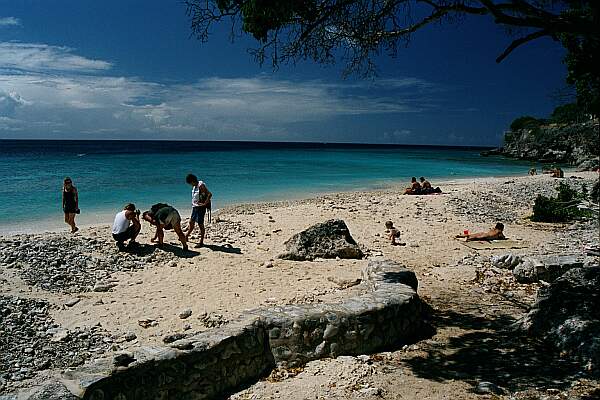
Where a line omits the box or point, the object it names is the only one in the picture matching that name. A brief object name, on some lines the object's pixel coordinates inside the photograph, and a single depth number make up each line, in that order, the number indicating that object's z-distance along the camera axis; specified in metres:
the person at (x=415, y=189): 23.47
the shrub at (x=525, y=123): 72.61
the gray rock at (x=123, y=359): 4.44
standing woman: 13.96
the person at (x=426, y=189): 23.50
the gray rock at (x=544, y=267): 8.61
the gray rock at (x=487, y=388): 4.81
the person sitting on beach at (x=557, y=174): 31.77
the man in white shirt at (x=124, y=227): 11.22
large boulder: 10.95
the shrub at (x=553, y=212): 15.20
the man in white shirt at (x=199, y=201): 11.99
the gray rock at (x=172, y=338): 6.61
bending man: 11.52
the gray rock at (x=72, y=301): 8.25
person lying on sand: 12.57
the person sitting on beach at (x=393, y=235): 12.71
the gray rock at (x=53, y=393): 3.85
